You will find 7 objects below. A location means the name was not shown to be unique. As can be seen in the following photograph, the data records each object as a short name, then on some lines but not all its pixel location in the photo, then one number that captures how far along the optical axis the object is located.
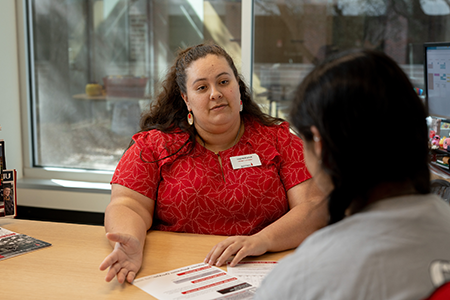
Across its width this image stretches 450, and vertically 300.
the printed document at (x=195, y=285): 1.18
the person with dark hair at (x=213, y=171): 1.76
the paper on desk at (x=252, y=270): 1.28
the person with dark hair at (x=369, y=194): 0.64
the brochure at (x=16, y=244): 1.49
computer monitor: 1.95
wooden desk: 1.22
